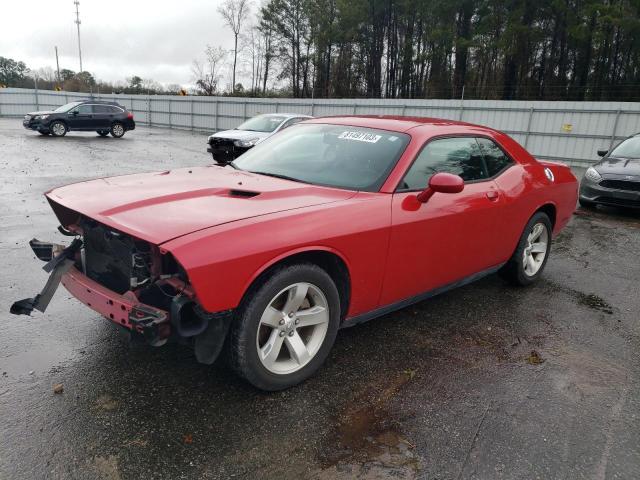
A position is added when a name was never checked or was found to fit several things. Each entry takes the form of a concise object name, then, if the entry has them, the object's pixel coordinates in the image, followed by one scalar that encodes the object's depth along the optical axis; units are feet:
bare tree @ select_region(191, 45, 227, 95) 156.87
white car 42.32
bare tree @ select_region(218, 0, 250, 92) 163.43
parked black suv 64.44
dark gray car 26.99
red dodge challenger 8.01
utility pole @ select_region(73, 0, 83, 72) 199.00
